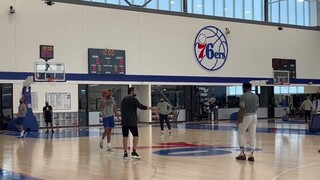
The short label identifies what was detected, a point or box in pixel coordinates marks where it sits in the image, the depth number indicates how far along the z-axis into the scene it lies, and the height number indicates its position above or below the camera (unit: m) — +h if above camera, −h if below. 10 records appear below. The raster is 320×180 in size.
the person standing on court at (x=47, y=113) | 24.73 -0.39
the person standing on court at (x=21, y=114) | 21.64 -0.36
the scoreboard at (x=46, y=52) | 28.88 +3.18
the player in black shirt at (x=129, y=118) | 12.63 -0.33
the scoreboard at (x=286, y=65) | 40.09 +3.18
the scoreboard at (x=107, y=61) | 31.12 +2.86
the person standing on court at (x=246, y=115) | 12.21 -0.27
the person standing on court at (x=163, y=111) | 22.09 -0.30
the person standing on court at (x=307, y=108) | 28.75 -0.26
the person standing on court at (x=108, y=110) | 14.65 -0.14
